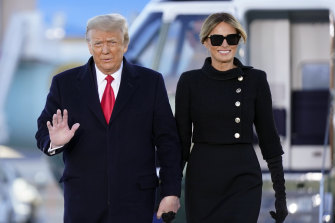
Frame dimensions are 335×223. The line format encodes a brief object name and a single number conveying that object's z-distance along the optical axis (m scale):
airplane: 15.56
